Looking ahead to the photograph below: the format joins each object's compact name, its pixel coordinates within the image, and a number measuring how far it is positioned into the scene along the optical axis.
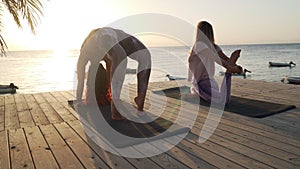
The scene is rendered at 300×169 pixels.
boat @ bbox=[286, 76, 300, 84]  11.03
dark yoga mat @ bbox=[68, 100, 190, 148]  2.01
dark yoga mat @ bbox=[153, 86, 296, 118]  2.75
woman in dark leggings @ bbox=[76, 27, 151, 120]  2.55
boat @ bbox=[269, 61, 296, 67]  24.48
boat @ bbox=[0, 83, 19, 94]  10.31
